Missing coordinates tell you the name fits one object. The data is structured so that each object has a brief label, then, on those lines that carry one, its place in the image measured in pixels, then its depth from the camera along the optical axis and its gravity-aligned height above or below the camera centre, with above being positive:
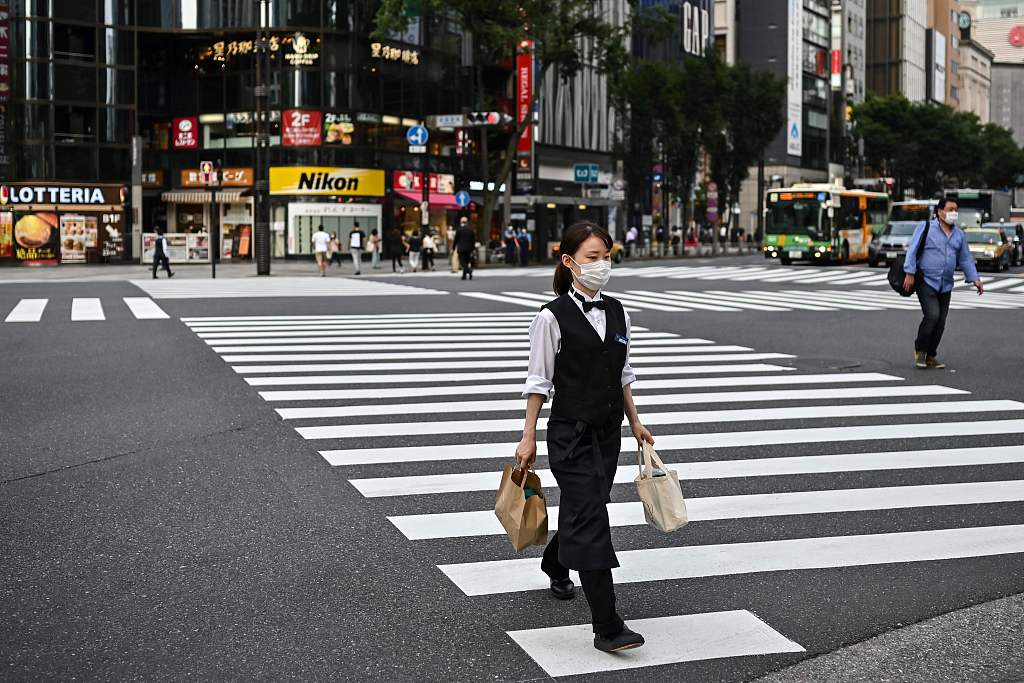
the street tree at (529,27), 45.38 +7.75
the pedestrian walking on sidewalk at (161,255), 35.97 -0.30
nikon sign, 55.06 +2.72
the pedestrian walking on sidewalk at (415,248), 41.48 -0.12
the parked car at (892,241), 44.09 +0.13
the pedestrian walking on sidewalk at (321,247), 38.66 -0.08
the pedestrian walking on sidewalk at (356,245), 40.00 -0.02
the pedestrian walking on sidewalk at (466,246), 33.97 -0.04
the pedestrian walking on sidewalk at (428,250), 43.56 -0.19
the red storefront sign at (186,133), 57.75 +4.98
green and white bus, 46.41 +0.75
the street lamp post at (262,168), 37.78 +2.23
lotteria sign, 48.84 +1.88
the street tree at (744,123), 64.12 +6.07
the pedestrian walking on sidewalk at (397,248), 41.59 -0.12
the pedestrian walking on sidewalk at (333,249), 44.39 -0.16
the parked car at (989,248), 42.94 -0.11
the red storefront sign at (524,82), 64.75 +8.15
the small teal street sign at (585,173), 59.91 +3.32
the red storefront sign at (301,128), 55.44 +4.98
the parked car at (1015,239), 47.44 +0.22
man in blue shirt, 13.16 -0.22
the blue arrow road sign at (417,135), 48.31 +4.09
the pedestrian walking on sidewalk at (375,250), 43.59 -0.19
